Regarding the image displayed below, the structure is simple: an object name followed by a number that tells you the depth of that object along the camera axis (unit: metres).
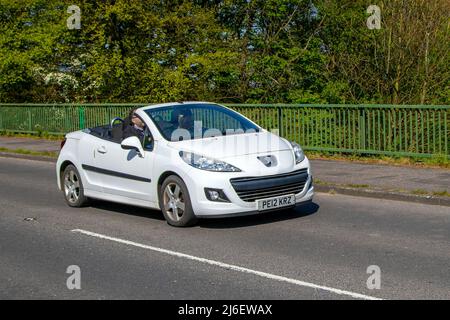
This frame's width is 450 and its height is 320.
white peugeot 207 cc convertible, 9.16
